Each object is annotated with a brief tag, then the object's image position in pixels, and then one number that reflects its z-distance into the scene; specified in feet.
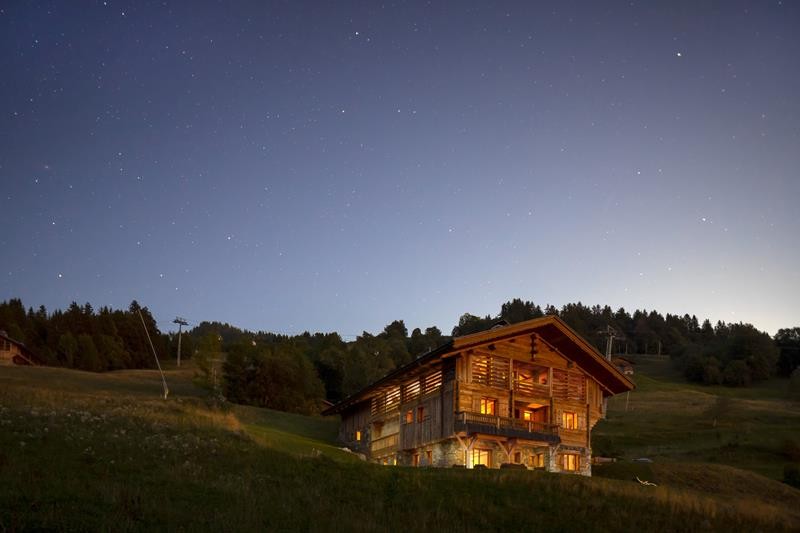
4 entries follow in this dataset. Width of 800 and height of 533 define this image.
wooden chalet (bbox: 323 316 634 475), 145.07
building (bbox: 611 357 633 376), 428.97
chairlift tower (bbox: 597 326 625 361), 349.08
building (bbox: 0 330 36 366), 307.37
